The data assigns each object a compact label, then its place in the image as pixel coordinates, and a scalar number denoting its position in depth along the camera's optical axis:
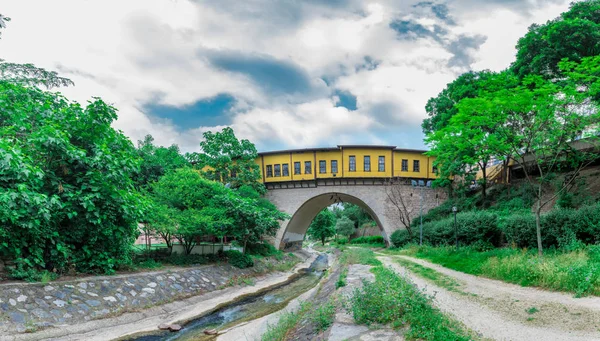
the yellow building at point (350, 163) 29.28
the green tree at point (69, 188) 8.38
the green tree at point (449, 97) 23.04
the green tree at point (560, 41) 16.95
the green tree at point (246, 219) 17.02
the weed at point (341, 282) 9.84
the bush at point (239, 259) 18.27
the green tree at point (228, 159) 24.69
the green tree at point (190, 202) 14.95
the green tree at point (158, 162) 25.66
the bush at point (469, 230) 17.14
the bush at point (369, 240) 39.31
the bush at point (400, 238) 26.25
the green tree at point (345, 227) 51.19
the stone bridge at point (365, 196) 29.31
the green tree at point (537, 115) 10.27
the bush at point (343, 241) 52.22
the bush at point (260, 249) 22.98
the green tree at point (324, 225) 56.00
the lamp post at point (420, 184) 29.27
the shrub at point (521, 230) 13.89
